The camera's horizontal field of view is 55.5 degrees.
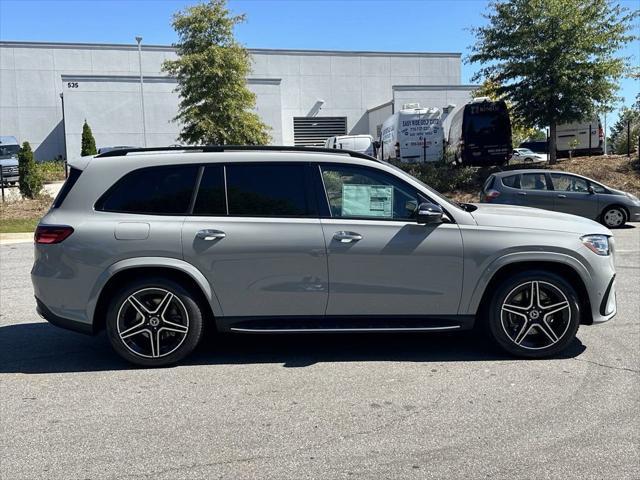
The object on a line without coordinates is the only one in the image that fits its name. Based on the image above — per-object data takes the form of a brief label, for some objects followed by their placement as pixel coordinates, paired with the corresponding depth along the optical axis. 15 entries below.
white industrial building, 36.62
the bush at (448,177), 21.36
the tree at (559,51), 20.50
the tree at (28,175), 19.44
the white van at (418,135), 24.06
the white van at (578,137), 25.55
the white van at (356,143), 27.16
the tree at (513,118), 22.64
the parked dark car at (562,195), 14.16
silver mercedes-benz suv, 4.82
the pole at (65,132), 33.80
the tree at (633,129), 23.95
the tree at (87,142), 33.16
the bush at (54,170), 32.15
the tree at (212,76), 25.36
